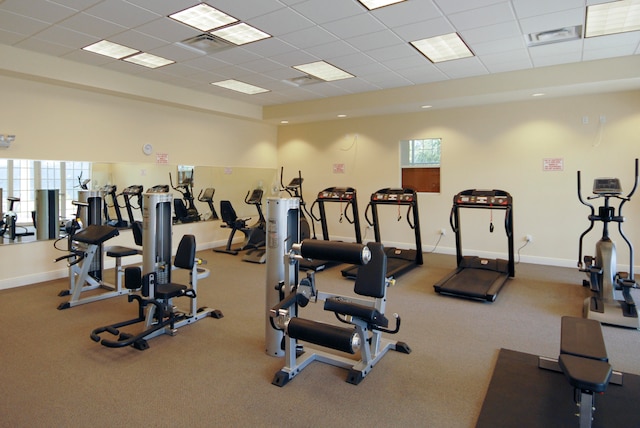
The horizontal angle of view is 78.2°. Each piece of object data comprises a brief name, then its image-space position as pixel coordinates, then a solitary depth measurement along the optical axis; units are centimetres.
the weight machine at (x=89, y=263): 418
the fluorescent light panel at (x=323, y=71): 548
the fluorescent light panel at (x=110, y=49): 468
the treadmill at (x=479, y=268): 469
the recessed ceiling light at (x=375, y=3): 355
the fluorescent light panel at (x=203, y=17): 375
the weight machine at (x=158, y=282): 333
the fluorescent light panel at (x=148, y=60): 510
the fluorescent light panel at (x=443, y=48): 451
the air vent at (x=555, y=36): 419
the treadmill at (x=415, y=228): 599
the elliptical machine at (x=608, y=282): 380
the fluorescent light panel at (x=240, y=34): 417
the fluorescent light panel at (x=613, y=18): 363
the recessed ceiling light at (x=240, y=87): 638
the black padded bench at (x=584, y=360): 181
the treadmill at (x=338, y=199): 658
